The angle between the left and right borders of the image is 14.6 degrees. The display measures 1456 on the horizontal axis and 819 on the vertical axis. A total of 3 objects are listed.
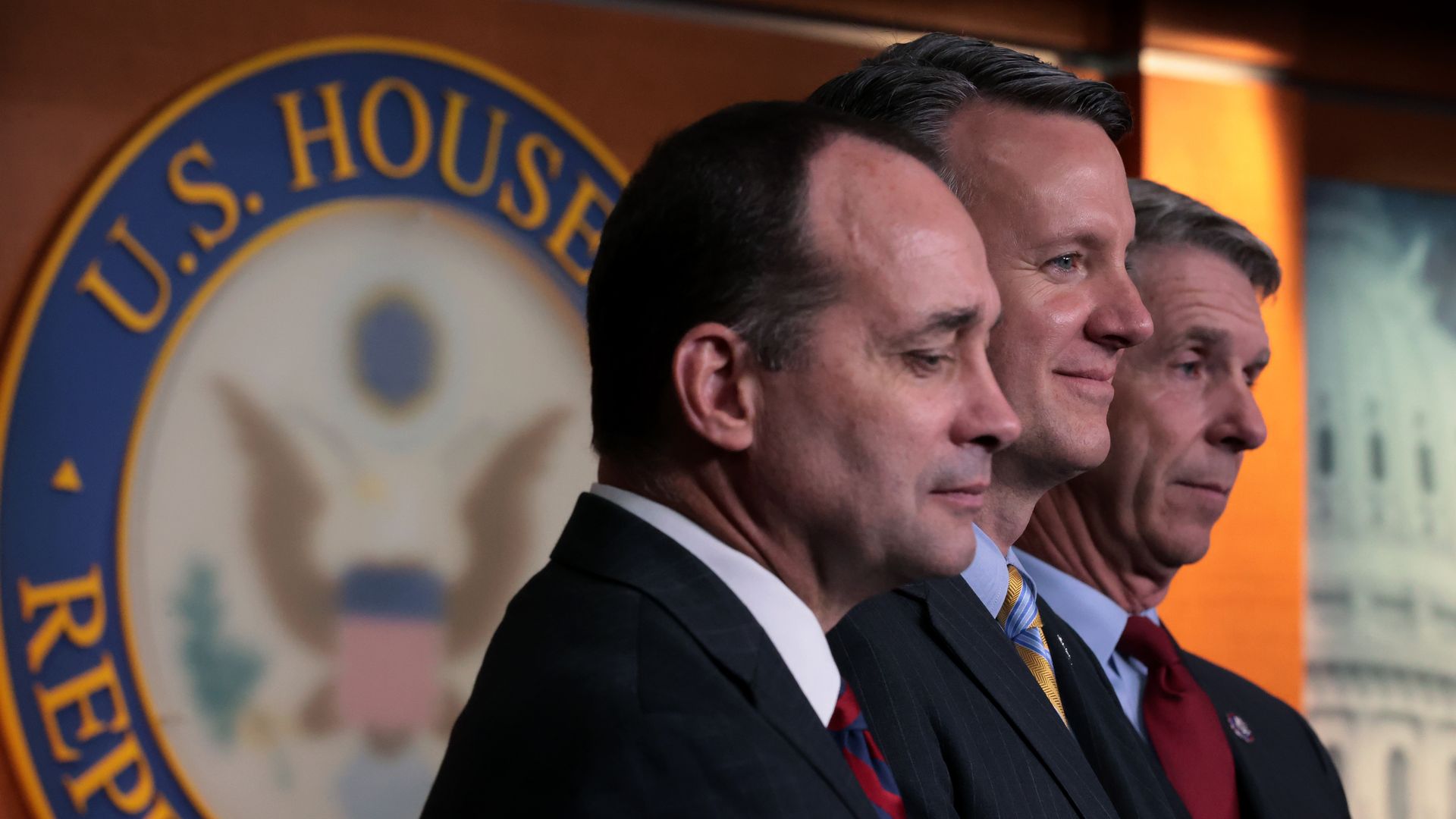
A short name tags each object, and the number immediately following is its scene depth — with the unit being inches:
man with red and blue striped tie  114.6
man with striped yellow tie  124.4
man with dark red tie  138.4
